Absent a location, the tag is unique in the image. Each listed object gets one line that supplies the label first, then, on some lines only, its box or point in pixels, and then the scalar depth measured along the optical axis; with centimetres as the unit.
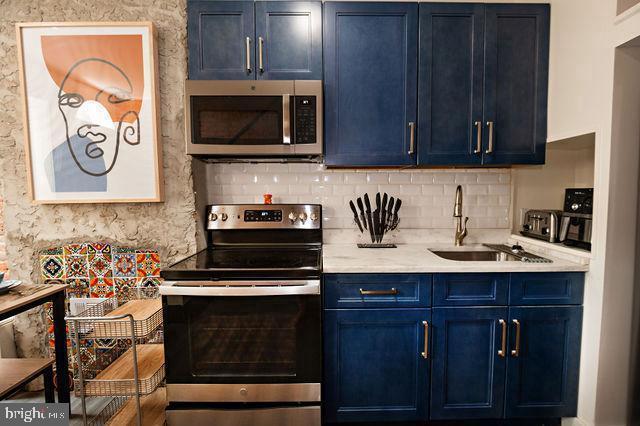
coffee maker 161
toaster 178
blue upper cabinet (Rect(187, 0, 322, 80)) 181
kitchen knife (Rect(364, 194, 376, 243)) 210
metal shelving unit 148
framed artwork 184
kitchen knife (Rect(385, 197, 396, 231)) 213
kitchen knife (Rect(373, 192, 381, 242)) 208
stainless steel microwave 177
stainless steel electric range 152
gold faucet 205
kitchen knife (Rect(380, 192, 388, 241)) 210
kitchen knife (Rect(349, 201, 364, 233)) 212
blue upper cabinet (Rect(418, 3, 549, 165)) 183
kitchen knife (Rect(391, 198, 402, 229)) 212
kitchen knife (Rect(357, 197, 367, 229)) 211
